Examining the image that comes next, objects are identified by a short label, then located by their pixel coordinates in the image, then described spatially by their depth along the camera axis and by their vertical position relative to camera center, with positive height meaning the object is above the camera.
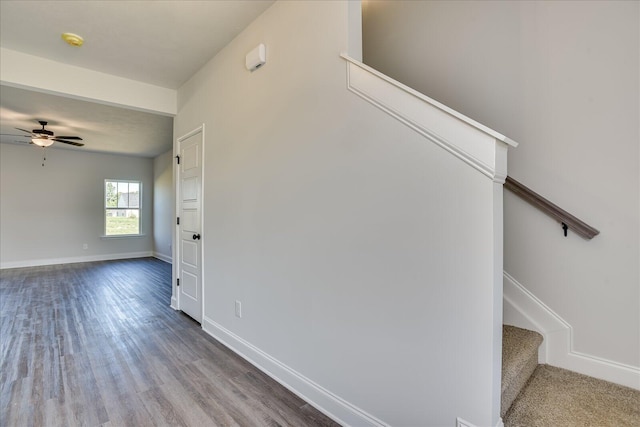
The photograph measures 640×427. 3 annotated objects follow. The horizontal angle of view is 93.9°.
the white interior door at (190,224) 3.28 -0.16
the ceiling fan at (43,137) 4.83 +1.20
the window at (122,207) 7.73 +0.11
